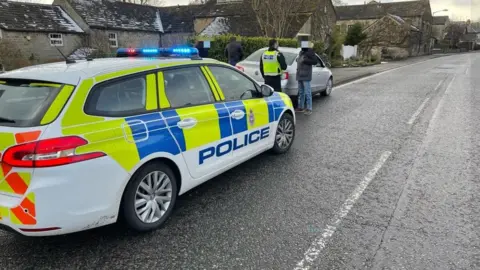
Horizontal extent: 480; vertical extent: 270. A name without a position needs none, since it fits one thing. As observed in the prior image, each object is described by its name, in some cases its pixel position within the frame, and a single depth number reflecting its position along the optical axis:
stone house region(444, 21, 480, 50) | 79.50
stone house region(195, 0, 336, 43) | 28.34
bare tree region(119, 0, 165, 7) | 56.19
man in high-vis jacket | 8.27
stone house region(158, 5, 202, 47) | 37.91
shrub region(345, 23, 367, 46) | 34.66
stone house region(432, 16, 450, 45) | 88.31
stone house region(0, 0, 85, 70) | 26.66
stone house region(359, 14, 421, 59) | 45.69
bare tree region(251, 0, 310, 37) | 21.89
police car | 2.61
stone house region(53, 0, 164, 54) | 32.12
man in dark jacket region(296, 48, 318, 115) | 8.59
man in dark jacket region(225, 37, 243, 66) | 12.10
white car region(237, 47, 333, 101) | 9.45
